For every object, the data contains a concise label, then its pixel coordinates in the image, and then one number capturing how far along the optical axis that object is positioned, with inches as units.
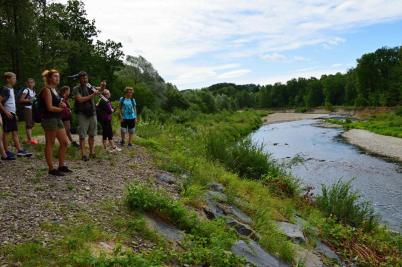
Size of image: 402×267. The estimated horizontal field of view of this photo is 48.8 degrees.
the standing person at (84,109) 421.1
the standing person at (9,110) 394.0
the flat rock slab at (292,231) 368.2
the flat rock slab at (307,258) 325.1
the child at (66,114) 470.3
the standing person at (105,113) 503.2
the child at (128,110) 538.6
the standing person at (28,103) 462.6
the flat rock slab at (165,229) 265.9
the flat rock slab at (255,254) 277.7
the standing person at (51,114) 334.6
